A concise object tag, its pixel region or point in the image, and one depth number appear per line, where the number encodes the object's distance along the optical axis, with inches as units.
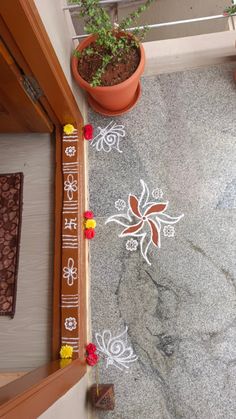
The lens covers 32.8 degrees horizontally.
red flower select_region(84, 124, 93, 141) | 70.1
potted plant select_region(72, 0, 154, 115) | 60.3
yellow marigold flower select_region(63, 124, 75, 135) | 67.4
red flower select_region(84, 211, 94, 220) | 66.9
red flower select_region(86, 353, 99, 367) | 60.9
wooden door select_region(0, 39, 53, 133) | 51.9
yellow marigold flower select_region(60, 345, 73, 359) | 57.5
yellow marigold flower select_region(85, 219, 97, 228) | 66.2
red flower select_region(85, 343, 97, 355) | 61.2
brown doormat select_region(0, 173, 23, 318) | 61.8
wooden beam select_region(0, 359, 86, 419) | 33.4
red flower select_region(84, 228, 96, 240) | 65.9
